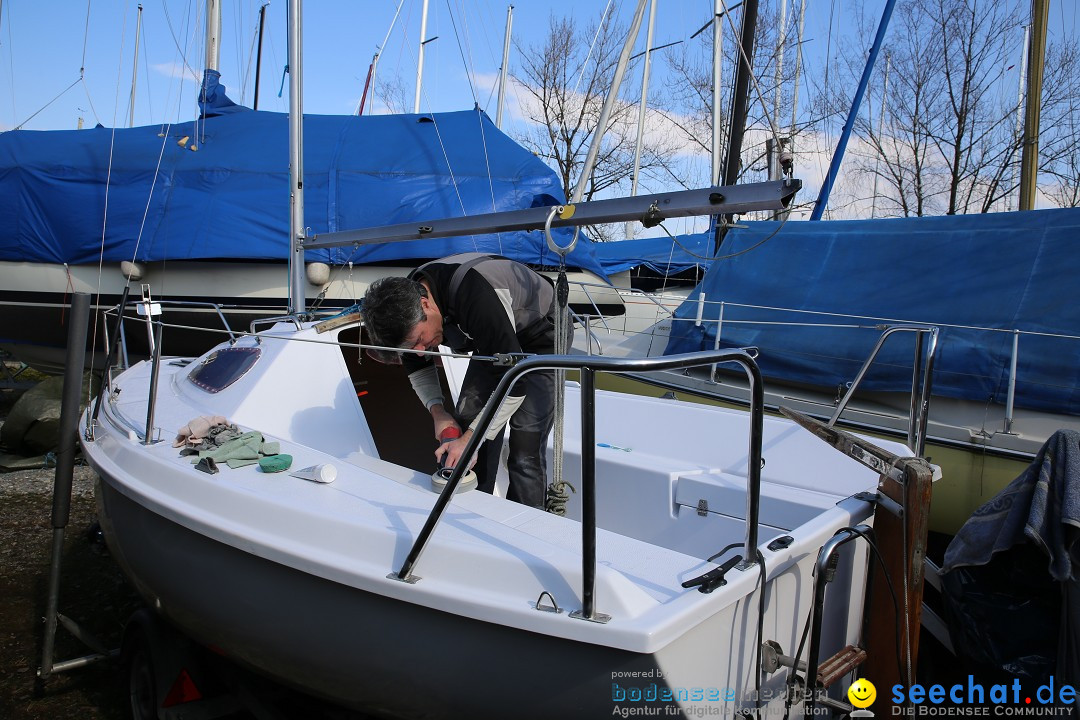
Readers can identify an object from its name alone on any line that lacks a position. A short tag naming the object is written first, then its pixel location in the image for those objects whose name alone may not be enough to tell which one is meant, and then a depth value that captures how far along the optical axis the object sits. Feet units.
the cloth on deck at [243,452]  7.34
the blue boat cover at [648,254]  38.55
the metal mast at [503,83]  38.50
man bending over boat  7.66
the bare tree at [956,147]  36.35
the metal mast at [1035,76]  19.11
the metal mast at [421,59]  36.06
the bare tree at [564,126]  57.41
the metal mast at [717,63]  22.88
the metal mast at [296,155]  13.61
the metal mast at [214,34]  26.60
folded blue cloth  6.61
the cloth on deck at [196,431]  7.92
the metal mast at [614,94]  14.26
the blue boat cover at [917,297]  14.30
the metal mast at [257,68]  64.95
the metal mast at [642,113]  31.37
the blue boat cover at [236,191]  25.34
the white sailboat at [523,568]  4.85
